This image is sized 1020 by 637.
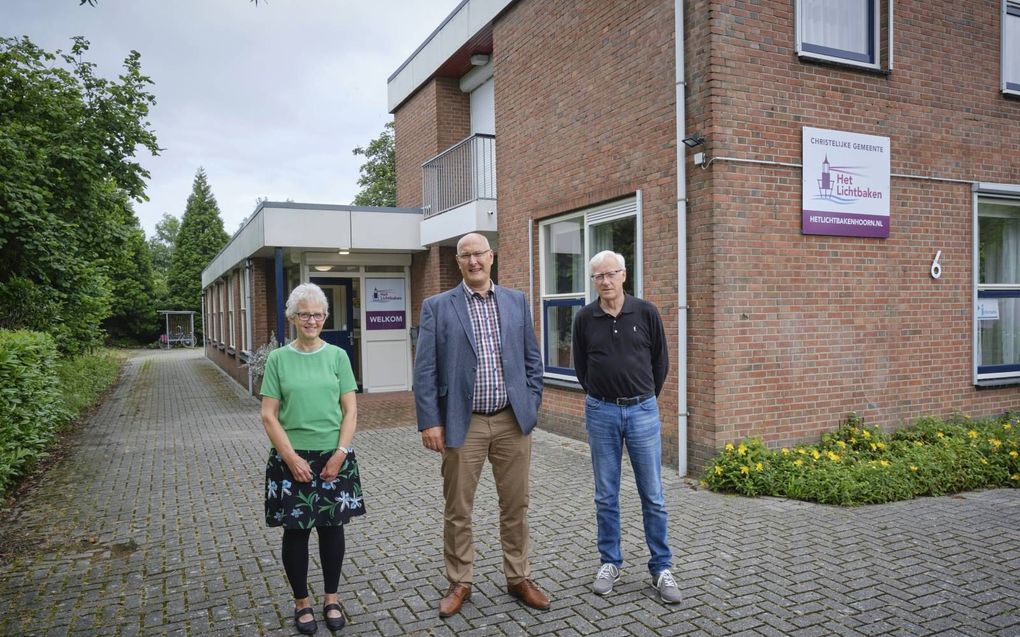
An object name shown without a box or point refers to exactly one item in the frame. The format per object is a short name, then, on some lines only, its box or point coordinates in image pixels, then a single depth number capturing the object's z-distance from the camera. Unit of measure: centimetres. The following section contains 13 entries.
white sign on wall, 685
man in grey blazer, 380
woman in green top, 356
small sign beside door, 1446
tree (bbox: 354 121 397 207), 3195
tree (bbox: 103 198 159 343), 4016
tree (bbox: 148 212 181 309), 8331
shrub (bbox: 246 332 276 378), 1321
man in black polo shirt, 404
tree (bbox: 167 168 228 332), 4928
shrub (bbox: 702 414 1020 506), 589
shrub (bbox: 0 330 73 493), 647
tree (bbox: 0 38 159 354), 968
